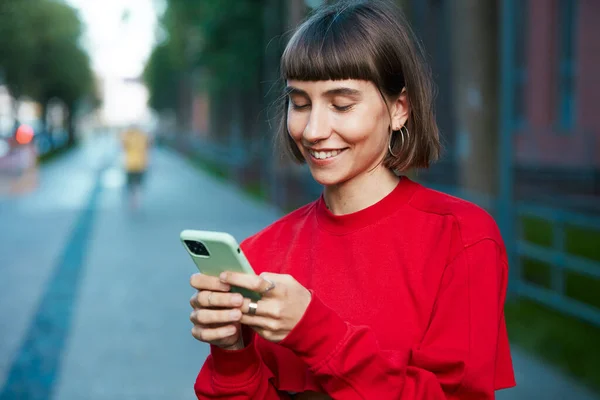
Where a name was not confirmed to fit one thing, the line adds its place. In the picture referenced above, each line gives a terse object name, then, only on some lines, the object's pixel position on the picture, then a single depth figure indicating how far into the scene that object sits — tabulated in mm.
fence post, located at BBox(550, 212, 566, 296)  7410
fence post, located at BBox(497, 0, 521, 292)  8094
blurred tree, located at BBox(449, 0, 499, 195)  9195
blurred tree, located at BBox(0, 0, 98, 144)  35781
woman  1668
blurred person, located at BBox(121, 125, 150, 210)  16203
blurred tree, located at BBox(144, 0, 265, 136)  21267
